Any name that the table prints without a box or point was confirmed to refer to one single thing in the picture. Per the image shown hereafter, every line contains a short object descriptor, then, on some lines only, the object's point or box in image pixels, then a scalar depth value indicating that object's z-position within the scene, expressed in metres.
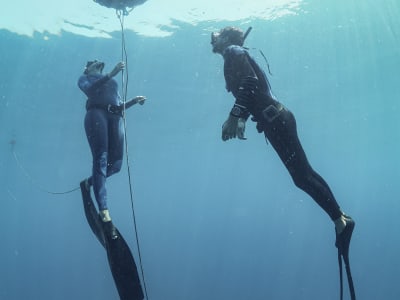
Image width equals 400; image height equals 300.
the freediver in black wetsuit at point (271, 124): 4.27
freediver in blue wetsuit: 5.57
